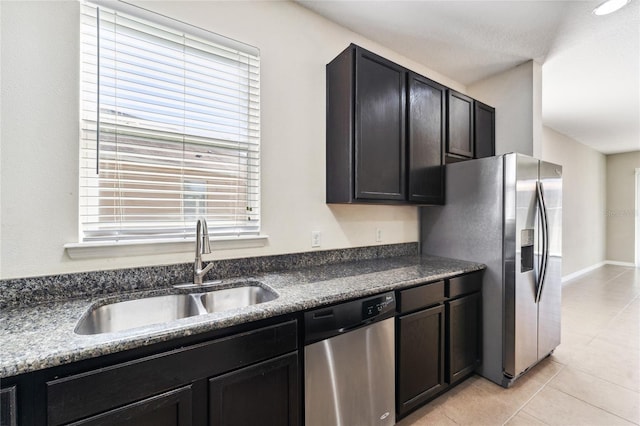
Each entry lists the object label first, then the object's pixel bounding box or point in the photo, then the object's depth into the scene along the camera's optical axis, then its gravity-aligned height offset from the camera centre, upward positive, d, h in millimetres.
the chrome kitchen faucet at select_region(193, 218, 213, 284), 1492 -192
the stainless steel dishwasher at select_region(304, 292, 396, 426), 1339 -794
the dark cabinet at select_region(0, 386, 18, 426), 757 -548
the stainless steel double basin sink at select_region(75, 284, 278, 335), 1254 -490
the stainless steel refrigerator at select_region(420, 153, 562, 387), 2055 -246
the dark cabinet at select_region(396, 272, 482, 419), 1696 -849
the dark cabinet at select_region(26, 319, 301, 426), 833 -617
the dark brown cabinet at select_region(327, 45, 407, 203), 1875 +606
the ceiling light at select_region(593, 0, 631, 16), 1869 +1459
